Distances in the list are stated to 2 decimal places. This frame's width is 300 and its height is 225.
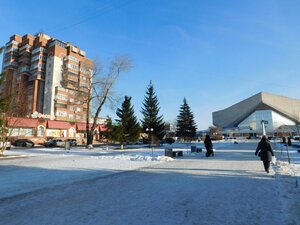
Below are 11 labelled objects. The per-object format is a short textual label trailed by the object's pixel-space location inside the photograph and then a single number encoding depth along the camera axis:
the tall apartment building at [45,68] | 72.38
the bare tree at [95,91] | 36.19
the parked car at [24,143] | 38.44
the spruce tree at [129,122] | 38.88
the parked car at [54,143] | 39.78
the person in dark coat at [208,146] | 19.22
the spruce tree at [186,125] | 64.56
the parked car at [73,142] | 45.25
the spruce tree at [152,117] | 47.03
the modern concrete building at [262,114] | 125.25
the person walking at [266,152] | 10.65
